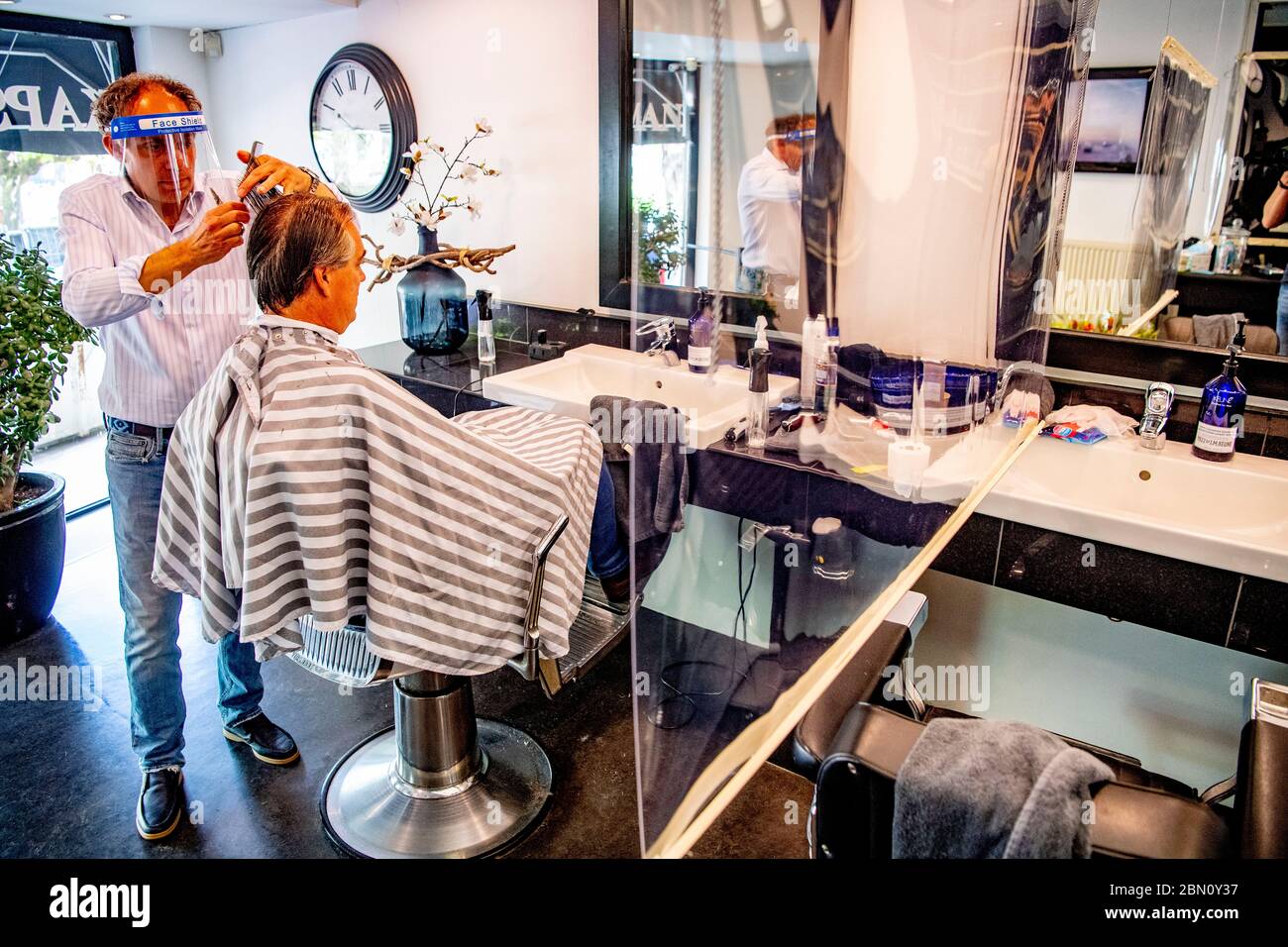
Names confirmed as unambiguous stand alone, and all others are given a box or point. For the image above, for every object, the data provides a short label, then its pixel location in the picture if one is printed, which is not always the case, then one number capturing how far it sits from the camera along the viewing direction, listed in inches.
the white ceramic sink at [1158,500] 63.6
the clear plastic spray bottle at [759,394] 48.7
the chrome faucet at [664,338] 36.2
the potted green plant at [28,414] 102.0
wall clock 131.4
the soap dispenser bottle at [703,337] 45.0
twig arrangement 119.3
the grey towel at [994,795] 34.9
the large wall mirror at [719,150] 37.1
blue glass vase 120.0
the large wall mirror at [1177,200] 72.6
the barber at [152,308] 69.9
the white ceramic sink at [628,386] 39.7
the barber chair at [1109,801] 36.8
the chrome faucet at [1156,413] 78.1
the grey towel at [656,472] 36.7
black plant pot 106.5
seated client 57.6
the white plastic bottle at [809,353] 57.8
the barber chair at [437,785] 76.5
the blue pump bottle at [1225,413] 74.5
